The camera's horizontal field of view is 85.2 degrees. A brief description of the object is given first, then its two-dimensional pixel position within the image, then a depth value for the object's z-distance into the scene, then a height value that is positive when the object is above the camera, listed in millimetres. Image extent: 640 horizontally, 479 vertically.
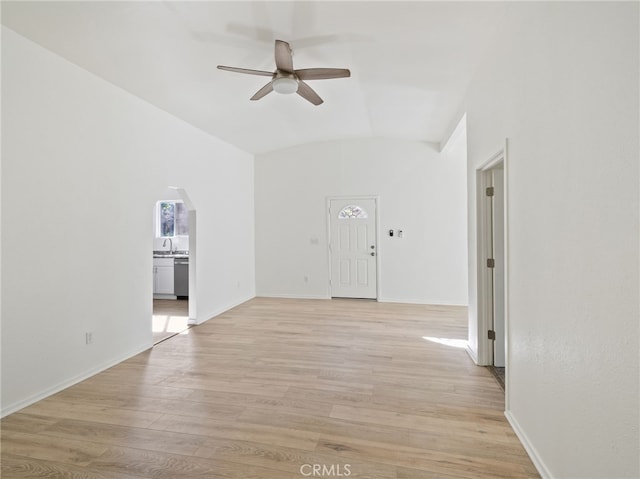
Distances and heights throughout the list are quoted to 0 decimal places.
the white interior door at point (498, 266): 3338 -264
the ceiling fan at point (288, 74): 2754 +1438
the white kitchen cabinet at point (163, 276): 6883 -700
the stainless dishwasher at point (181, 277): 6797 -711
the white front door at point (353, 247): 6797 -141
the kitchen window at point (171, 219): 7480 +465
